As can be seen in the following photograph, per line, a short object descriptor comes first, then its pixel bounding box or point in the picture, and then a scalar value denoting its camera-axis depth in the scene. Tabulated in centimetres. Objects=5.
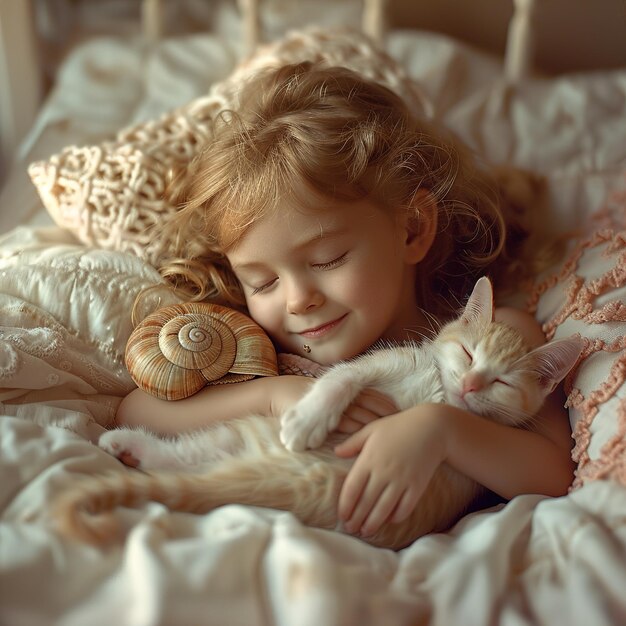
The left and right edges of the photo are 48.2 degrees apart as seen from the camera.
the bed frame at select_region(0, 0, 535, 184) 179
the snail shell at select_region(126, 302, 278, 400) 111
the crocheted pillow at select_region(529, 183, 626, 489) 98
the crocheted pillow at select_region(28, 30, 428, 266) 131
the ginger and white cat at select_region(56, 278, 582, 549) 91
